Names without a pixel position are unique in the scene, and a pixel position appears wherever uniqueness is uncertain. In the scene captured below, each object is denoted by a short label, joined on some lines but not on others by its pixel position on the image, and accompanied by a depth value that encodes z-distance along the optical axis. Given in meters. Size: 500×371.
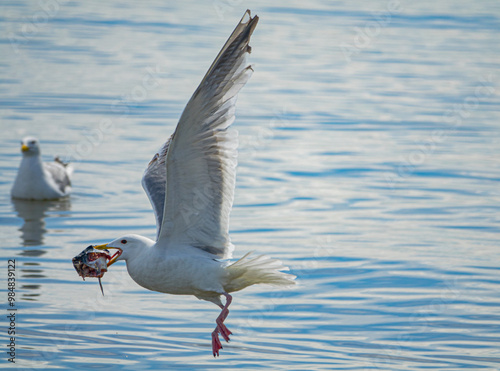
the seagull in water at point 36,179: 26.16
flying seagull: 12.89
